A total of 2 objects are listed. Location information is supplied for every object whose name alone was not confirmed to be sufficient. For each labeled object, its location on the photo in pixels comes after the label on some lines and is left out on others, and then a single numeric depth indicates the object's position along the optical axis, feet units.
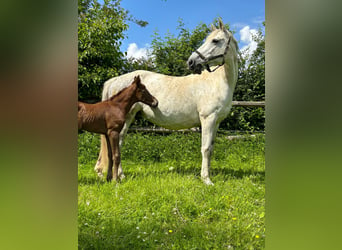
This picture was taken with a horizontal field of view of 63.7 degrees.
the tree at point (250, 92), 12.81
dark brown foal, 7.82
